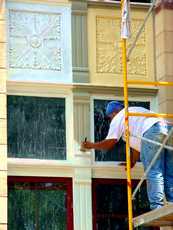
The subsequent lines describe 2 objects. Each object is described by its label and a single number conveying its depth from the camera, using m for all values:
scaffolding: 10.37
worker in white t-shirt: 11.00
